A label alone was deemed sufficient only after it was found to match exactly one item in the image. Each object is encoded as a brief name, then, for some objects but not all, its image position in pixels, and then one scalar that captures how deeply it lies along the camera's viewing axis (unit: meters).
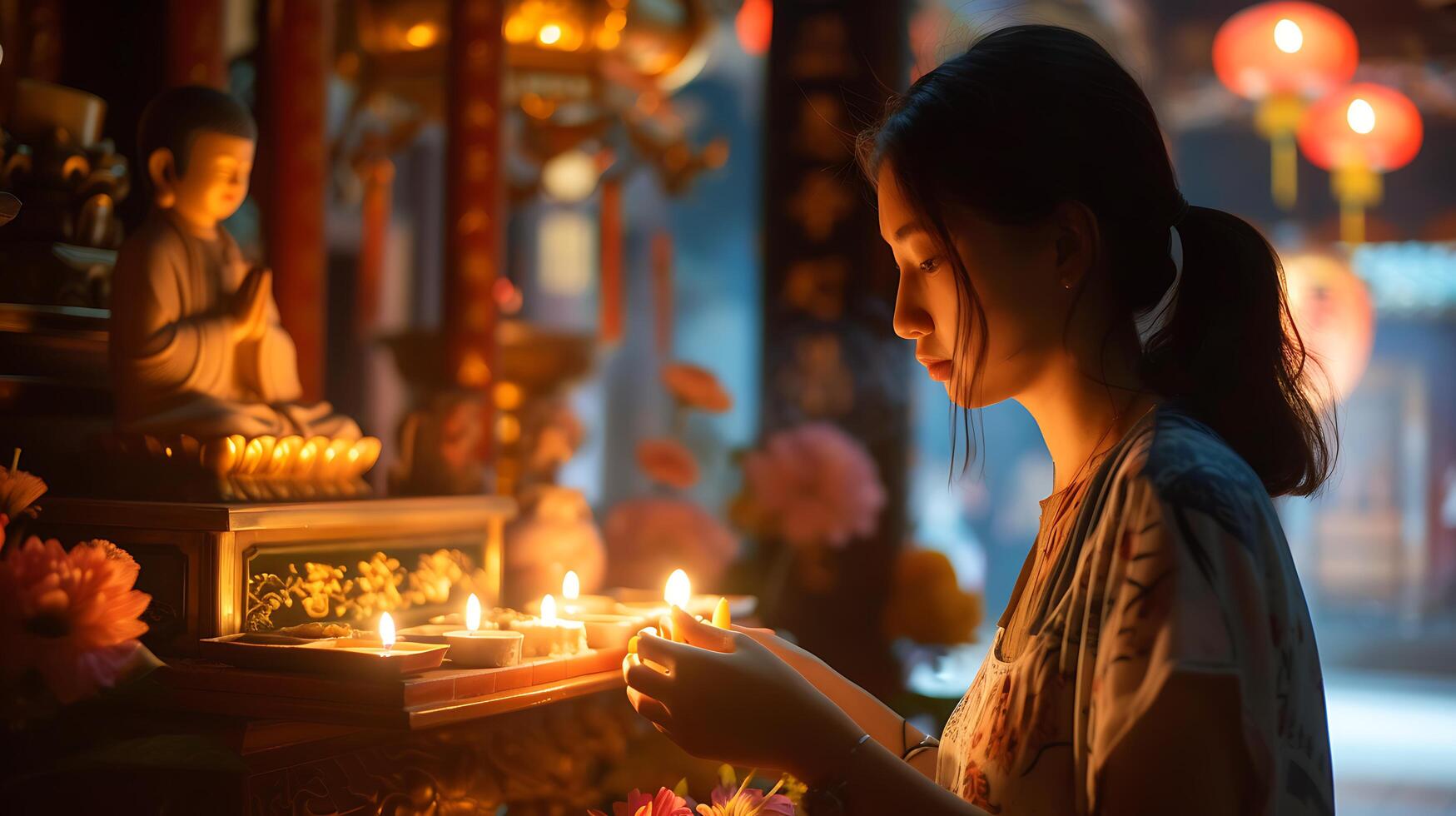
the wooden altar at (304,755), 1.13
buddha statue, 1.46
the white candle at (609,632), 1.34
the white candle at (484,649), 1.18
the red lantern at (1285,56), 4.72
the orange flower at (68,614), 1.08
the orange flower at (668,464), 2.86
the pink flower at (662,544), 2.69
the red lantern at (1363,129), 5.23
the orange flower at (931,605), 3.06
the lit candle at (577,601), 1.49
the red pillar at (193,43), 2.37
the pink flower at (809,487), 2.98
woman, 0.93
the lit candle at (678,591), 1.32
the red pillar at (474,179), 2.82
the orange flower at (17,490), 1.16
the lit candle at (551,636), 1.25
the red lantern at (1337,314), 5.16
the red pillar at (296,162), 2.52
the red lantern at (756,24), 3.61
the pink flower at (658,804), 1.30
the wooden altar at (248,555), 1.30
